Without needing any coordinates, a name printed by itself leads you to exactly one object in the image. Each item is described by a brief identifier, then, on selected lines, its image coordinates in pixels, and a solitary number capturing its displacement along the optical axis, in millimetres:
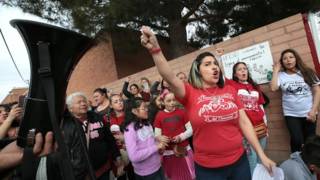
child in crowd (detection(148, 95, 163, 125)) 2927
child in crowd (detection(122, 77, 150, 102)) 4352
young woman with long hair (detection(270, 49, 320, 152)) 2728
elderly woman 2229
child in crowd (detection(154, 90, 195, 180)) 2683
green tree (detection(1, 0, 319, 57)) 5773
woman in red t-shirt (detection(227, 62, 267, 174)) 2619
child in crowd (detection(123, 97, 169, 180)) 2405
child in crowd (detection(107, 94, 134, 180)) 2770
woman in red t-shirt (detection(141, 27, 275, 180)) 1704
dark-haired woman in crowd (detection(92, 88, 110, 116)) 3524
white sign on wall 3193
